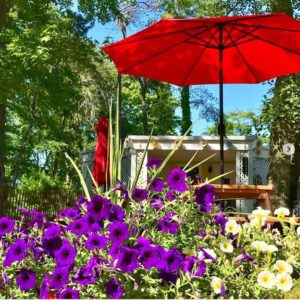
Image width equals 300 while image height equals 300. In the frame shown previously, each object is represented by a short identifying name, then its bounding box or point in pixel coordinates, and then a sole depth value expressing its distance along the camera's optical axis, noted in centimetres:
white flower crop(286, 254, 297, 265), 186
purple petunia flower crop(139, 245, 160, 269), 163
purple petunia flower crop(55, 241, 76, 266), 168
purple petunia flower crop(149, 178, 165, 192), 216
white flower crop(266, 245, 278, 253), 182
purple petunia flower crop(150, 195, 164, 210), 203
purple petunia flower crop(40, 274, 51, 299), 165
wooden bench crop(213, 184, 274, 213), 498
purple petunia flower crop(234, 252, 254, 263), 184
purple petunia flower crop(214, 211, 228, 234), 204
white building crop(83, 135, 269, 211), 1316
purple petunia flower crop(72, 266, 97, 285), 168
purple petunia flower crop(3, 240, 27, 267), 175
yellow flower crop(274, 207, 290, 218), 221
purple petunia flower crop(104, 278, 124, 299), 161
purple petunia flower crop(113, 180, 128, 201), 192
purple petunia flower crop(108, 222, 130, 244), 168
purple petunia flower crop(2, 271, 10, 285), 183
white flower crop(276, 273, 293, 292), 166
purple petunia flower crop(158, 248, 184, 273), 165
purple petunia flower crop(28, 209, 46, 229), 212
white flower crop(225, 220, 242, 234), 199
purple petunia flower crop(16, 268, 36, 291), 170
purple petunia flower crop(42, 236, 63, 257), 177
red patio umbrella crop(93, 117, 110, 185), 987
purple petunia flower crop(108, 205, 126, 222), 181
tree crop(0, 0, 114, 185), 921
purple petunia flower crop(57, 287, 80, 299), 162
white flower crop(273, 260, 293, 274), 173
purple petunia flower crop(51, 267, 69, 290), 165
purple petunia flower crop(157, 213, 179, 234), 185
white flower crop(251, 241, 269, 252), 186
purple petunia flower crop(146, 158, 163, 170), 223
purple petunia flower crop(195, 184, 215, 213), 197
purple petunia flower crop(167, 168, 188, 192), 200
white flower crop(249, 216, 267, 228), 205
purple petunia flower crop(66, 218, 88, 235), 178
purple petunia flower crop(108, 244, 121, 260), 167
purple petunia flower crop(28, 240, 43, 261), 187
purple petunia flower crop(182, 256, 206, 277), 168
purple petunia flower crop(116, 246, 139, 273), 161
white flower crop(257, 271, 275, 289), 168
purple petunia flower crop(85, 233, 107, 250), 172
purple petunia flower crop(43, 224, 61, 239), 179
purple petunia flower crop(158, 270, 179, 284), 170
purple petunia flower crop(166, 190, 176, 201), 210
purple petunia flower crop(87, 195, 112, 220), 178
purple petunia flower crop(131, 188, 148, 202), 196
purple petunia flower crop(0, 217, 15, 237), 197
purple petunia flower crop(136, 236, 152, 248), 170
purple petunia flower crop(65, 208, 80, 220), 205
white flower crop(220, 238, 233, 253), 184
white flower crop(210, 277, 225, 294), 165
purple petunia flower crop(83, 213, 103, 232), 178
